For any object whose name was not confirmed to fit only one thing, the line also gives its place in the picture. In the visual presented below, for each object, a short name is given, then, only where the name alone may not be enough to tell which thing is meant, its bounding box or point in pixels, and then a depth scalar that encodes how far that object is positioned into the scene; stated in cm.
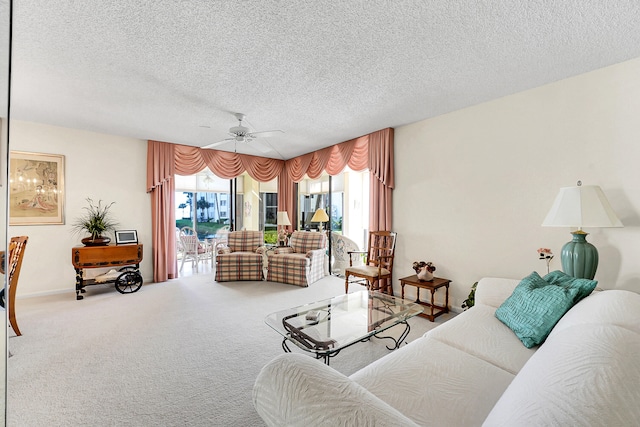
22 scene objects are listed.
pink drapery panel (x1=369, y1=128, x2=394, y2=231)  411
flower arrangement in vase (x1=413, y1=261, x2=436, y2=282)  328
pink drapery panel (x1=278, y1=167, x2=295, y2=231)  648
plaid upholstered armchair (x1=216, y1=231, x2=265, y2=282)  487
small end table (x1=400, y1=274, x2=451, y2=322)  312
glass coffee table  196
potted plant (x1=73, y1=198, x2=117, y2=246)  419
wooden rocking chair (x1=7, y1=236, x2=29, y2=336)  256
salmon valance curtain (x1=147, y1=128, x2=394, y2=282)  423
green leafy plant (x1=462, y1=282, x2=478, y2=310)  297
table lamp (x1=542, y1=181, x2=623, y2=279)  201
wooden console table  394
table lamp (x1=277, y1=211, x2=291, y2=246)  593
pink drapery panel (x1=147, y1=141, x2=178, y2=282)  481
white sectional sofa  68
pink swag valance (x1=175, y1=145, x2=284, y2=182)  514
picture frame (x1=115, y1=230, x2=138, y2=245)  445
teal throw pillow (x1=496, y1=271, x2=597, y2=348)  161
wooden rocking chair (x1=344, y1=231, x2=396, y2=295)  378
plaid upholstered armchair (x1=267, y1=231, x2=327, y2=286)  468
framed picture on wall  386
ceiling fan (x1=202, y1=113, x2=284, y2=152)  341
